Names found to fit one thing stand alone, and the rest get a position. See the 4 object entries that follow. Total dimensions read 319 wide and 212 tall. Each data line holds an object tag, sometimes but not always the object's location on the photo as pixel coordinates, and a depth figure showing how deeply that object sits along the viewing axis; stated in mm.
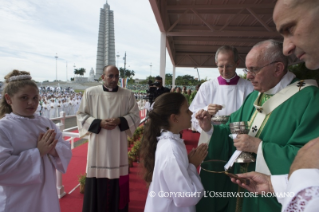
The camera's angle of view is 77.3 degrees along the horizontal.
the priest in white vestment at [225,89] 2646
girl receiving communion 1465
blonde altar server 1687
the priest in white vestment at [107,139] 2975
